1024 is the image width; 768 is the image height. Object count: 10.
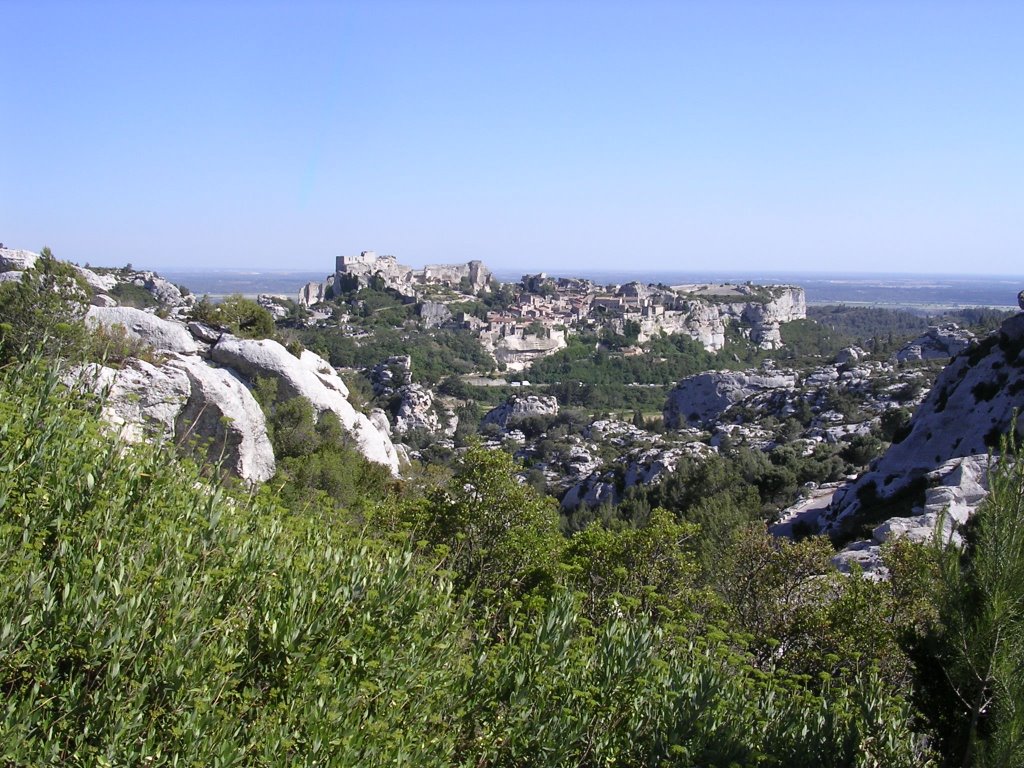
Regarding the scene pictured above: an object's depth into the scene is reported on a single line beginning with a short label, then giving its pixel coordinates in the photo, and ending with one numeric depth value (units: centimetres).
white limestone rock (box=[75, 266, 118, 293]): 2352
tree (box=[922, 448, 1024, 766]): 431
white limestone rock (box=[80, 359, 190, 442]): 1344
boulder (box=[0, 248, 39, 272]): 2449
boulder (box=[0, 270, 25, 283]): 2088
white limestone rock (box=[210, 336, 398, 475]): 1983
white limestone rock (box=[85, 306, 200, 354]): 1780
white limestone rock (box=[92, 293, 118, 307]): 2116
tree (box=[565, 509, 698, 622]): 844
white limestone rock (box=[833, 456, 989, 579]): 1416
